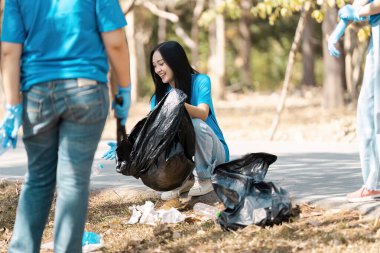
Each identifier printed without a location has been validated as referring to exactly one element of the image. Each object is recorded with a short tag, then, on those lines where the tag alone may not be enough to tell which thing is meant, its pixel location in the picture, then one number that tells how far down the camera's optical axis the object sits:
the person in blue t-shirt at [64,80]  8.45
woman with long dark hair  12.59
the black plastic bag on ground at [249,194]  10.88
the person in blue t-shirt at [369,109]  11.52
